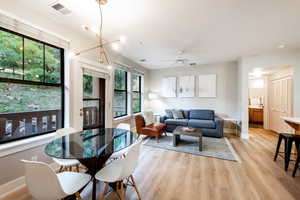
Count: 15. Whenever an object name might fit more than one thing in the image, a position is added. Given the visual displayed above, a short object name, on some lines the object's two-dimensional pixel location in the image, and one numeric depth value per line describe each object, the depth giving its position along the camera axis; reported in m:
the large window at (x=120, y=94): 4.06
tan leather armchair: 3.92
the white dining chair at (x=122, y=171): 1.32
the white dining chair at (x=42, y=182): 1.03
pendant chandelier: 1.78
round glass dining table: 1.31
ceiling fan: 4.37
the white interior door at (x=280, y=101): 3.92
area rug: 3.00
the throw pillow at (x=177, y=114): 4.99
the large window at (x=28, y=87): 1.83
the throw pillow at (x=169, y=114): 5.11
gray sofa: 4.23
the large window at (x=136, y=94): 5.07
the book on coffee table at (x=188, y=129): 3.49
